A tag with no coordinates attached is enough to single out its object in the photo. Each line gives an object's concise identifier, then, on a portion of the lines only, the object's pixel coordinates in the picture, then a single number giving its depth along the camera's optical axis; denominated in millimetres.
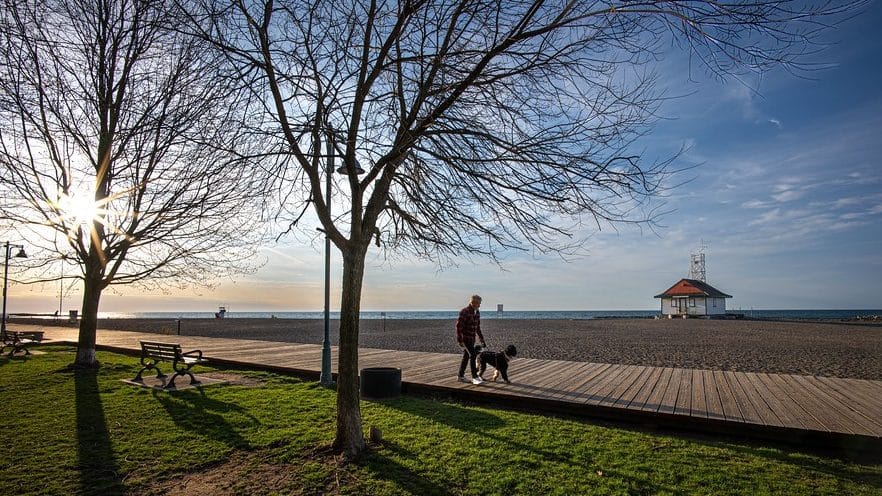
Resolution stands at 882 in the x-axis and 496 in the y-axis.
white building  59781
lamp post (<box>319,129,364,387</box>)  9750
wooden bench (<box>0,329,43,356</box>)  15172
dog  9039
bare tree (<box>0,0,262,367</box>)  9797
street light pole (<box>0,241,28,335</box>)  21239
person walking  9227
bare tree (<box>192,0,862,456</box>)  4531
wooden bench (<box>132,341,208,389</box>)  9852
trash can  8625
